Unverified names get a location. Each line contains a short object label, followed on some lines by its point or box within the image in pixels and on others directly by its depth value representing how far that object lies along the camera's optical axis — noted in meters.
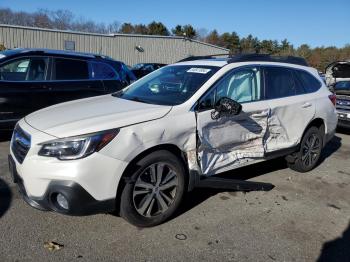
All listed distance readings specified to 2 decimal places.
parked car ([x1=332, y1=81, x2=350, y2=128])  9.84
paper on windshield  4.61
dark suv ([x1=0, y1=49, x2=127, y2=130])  6.65
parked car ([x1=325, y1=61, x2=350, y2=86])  11.59
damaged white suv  3.38
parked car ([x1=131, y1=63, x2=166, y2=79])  24.09
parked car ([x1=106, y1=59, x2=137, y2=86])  8.15
